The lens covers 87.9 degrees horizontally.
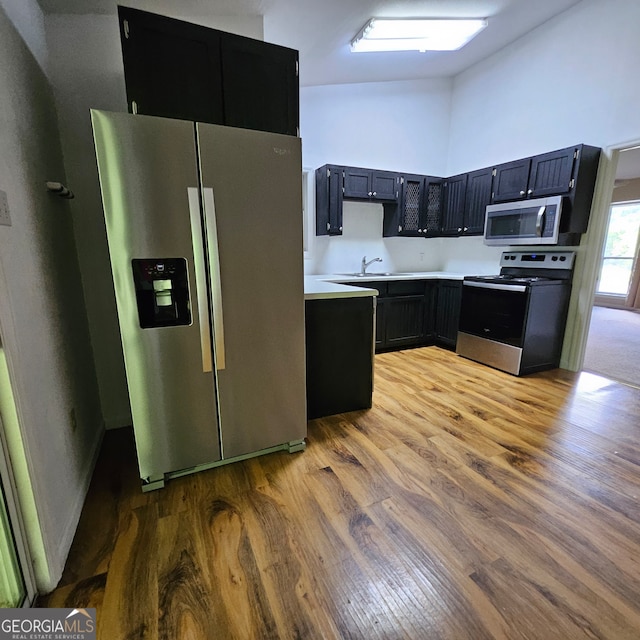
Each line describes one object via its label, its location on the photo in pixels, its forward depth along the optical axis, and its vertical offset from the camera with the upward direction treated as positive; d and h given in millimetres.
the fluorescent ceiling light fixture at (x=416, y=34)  2639 +1794
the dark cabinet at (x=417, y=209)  4180 +465
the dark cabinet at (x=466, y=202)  3820 +525
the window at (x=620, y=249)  6566 -63
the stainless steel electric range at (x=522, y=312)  3148 -645
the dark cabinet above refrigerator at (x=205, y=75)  1617 +884
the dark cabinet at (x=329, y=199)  3762 +523
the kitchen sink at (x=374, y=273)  4295 -361
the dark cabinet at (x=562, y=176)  2941 +643
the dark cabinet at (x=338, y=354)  2250 -751
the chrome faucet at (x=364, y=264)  4277 -234
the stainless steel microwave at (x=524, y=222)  3041 +233
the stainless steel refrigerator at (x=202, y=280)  1434 -164
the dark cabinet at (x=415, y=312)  3875 -787
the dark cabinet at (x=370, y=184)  3848 +716
